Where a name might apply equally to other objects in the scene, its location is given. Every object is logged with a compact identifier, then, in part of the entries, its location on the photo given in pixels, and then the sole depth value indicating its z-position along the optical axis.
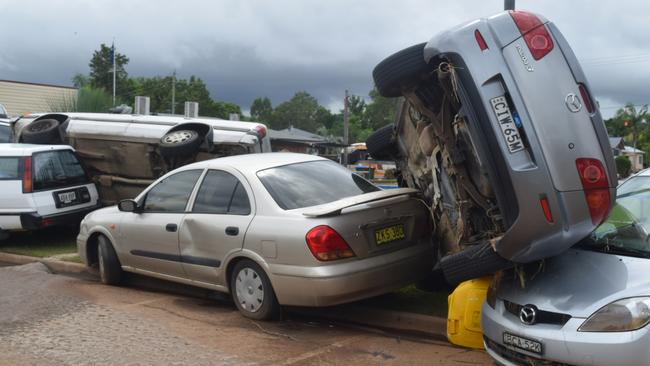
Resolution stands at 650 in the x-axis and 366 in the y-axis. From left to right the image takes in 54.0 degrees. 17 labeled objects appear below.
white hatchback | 9.28
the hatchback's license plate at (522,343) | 3.71
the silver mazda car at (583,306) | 3.43
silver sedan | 5.17
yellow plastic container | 4.54
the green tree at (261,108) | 106.75
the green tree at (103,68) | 60.81
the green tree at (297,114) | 99.50
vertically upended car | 3.93
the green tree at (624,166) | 40.81
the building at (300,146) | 37.62
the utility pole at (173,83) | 58.28
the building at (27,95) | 32.12
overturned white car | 8.92
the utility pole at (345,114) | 44.08
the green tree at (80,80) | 64.00
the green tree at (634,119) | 79.28
